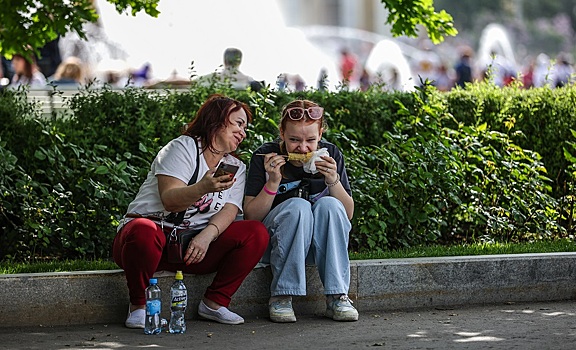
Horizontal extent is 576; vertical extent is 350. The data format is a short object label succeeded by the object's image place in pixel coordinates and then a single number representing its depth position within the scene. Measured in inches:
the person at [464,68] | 852.6
